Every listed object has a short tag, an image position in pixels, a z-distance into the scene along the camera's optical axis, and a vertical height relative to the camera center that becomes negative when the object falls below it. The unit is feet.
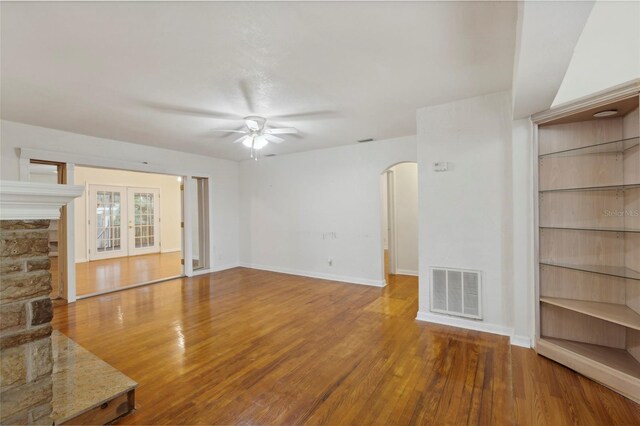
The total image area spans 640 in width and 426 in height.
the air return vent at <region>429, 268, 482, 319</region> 10.52 -3.05
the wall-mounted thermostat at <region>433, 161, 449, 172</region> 10.97 +1.73
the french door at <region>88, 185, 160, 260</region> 25.66 -0.54
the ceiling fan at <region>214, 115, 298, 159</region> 11.62 +3.46
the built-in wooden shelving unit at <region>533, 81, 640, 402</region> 7.27 -0.79
